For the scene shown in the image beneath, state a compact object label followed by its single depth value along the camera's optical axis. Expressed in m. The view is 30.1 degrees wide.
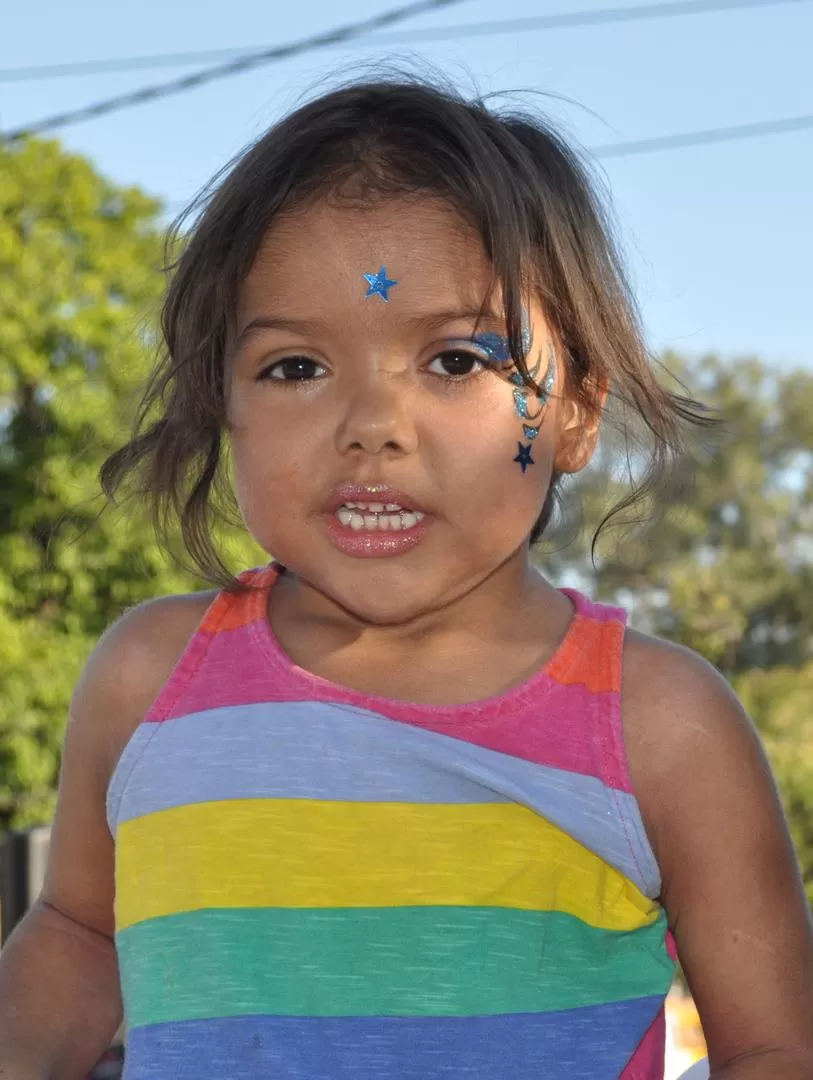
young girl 1.51
